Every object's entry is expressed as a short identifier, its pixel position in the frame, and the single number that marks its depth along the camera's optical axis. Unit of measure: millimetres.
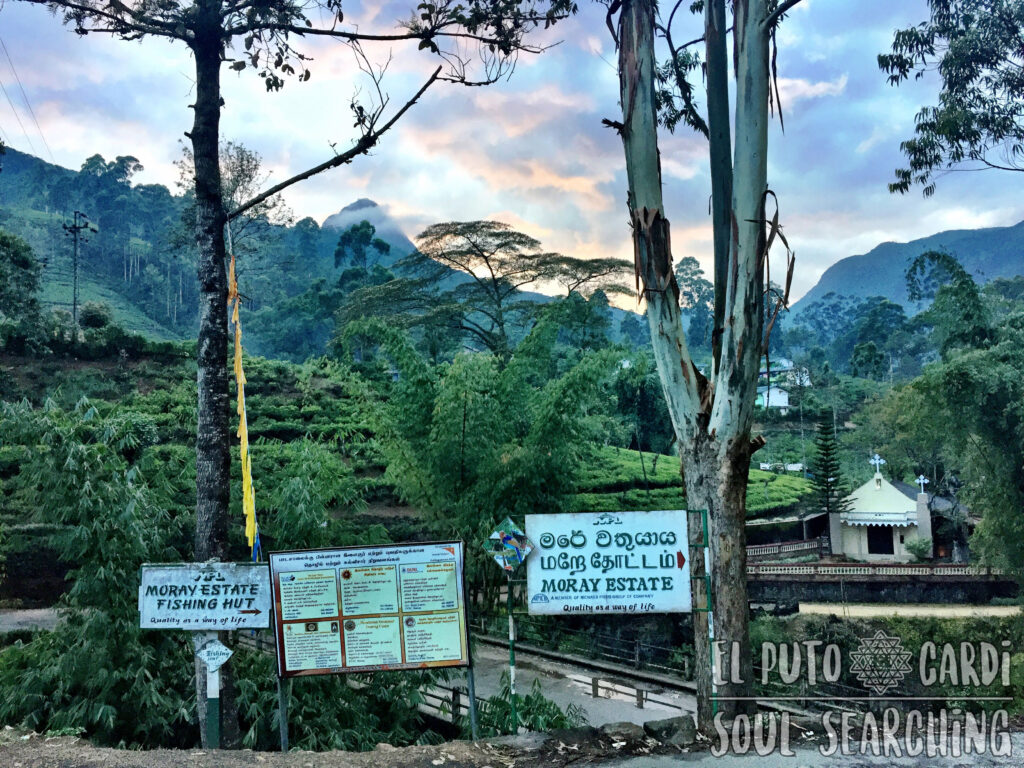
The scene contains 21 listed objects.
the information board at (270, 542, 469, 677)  5125
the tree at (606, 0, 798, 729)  5082
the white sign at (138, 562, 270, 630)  5180
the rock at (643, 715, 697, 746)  4773
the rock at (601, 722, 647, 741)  4781
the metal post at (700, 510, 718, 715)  4977
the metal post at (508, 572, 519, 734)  5246
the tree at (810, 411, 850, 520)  26875
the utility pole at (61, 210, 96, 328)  32500
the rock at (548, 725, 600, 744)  4755
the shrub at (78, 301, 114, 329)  33281
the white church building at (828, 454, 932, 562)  26297
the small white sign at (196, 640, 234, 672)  5246
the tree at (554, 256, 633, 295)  24828
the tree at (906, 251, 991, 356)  16438
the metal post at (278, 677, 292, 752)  5126
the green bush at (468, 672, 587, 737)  5953
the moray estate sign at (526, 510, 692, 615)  5277
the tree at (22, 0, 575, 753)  5680
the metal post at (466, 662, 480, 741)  5059
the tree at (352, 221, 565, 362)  24531
